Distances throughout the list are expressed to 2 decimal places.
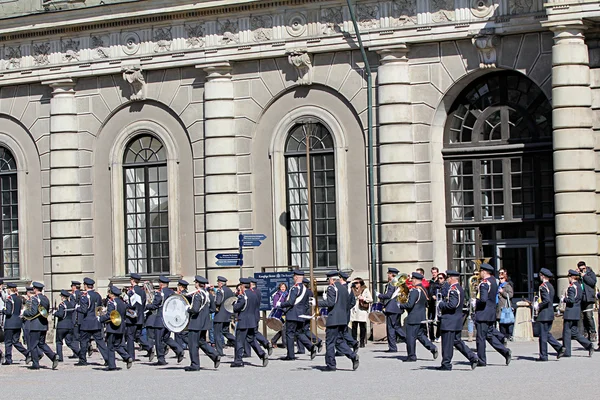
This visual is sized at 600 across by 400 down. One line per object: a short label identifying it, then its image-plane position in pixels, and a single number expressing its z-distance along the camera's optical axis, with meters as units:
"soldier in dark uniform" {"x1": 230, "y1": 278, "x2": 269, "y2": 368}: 26.53
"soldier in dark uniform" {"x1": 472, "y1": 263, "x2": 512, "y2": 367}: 24.23
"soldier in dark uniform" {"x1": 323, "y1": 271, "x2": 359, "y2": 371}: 24.59
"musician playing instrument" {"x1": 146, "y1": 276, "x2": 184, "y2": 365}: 27.56
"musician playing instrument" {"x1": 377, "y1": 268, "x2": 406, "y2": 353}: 28.39
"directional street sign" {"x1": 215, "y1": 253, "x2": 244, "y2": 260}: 32.84
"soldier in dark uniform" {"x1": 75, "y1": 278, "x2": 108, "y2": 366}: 27.53
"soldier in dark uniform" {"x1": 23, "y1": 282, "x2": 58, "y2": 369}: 27.92
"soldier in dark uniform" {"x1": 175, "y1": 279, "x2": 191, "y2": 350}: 27.31
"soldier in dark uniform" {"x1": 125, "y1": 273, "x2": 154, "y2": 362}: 28.48
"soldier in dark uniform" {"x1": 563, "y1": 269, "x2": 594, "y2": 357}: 25.62
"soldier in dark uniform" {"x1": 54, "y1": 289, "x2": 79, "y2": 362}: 28.97
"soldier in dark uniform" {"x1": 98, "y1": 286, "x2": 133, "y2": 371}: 26.78
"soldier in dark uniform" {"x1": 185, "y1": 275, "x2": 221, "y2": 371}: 25.83
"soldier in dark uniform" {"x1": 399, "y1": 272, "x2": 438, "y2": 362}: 25.89
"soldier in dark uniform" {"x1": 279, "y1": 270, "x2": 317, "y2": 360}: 26.88
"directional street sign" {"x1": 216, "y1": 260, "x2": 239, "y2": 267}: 32.94
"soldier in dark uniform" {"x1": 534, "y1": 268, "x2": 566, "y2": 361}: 25.08
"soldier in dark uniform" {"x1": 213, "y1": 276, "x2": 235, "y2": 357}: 28.16
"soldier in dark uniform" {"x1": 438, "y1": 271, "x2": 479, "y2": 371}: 23.88
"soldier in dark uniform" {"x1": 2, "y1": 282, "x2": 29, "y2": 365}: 29.09
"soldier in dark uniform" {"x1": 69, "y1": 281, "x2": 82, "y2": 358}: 28.41
